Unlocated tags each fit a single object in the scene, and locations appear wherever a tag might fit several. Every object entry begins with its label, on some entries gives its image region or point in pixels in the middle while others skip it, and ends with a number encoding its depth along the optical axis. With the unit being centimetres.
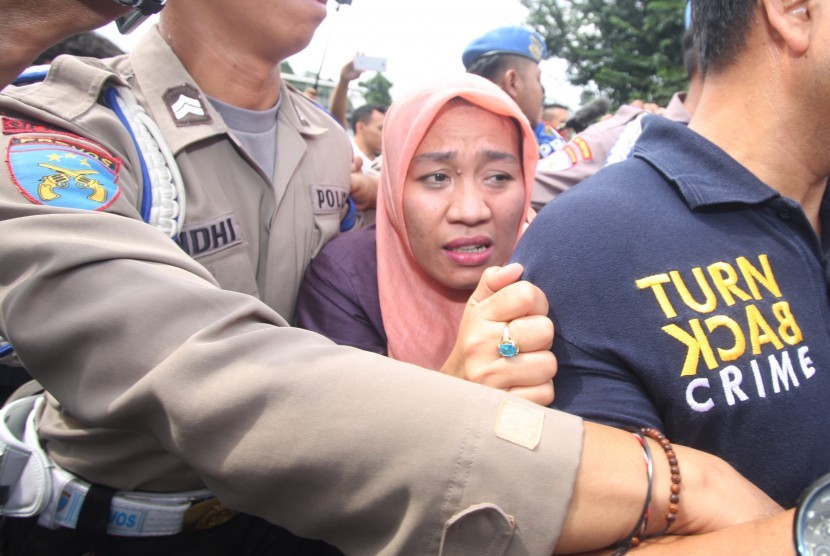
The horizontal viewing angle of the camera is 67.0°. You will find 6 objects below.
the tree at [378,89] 2631
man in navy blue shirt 37
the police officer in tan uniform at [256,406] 28
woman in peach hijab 60
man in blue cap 119
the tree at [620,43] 1459
